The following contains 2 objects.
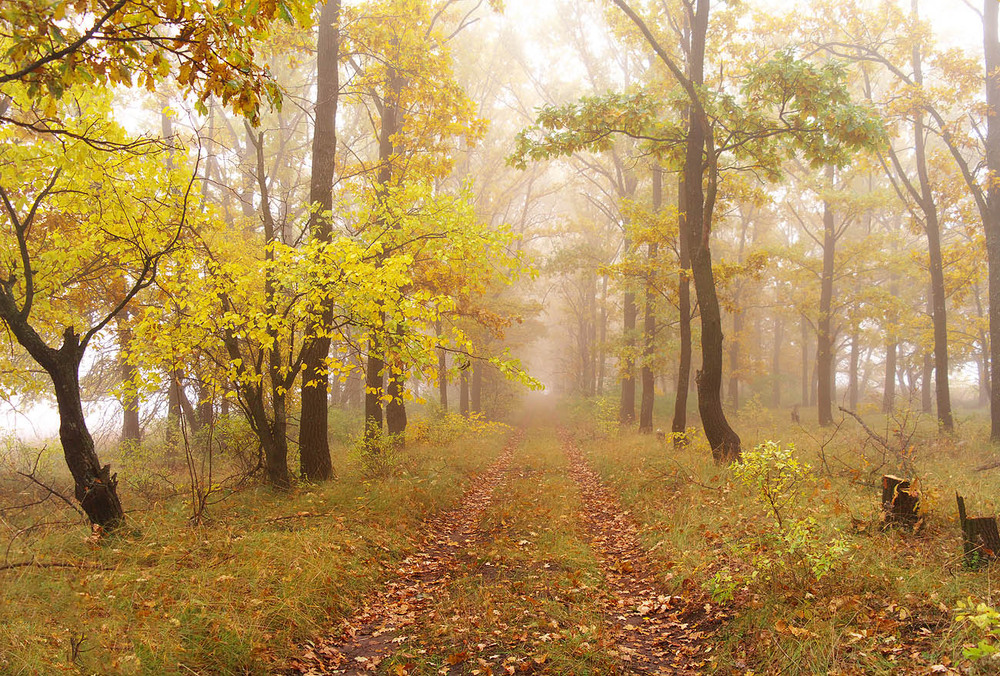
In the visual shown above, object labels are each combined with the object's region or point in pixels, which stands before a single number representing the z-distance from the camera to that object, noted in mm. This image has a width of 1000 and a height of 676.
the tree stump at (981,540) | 4398
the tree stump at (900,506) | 5328
